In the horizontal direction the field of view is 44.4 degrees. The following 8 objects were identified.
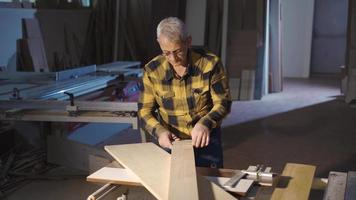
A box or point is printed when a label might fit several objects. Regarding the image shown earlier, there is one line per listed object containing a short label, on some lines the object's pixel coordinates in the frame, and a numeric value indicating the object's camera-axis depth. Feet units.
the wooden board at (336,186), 4.34
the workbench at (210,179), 4.40
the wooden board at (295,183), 4.35
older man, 5.79
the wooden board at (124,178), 4.59
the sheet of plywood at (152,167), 4.36
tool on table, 4.60
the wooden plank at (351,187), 4.29
